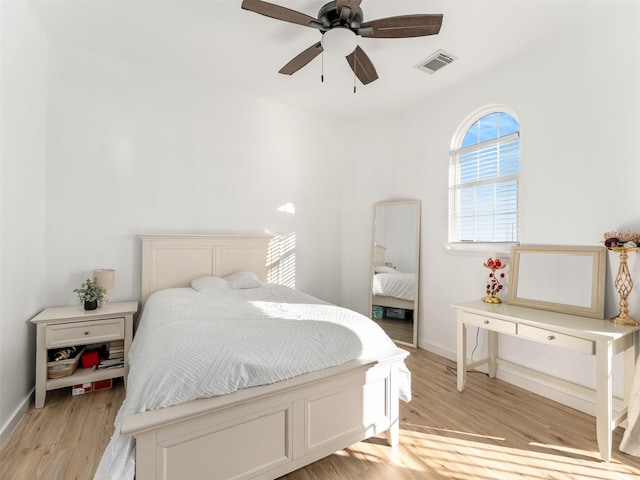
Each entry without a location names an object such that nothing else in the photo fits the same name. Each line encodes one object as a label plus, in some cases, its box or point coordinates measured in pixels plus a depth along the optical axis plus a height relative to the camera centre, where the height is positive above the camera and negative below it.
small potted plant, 2.62 -0.50
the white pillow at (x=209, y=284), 3.00 -0.47
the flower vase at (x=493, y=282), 2.76 -0.38
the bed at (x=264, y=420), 1.27 -0.88
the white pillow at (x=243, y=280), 3.18 -0.45
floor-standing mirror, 3.74 -0.38
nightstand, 2.33 -0.77
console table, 1.84 -0.64
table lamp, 2.69 -0.38
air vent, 2.80 +1.62
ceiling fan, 1.88 +1.34
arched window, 2.95 +0.60
